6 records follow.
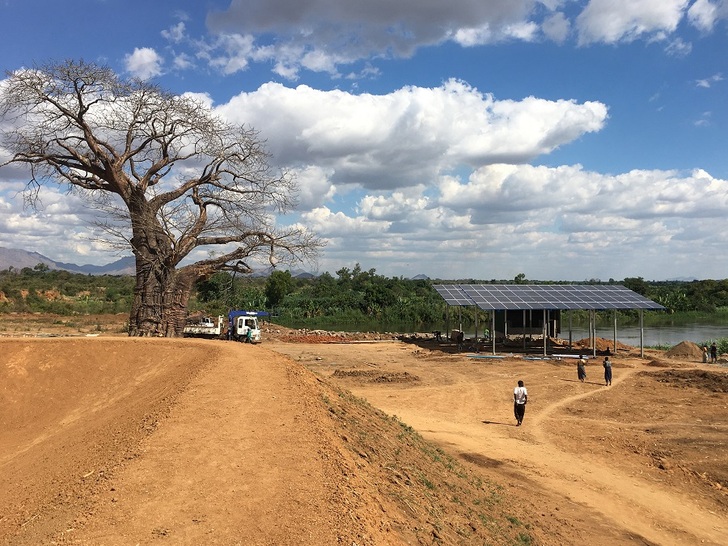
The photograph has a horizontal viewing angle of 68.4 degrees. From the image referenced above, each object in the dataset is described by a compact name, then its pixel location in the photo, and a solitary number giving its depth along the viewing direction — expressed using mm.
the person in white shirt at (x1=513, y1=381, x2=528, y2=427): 16547
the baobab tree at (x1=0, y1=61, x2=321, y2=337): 20578
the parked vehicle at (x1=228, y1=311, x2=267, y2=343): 32062
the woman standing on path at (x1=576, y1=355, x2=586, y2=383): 24391
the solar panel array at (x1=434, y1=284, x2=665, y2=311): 31938
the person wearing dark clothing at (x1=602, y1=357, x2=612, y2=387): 23233
